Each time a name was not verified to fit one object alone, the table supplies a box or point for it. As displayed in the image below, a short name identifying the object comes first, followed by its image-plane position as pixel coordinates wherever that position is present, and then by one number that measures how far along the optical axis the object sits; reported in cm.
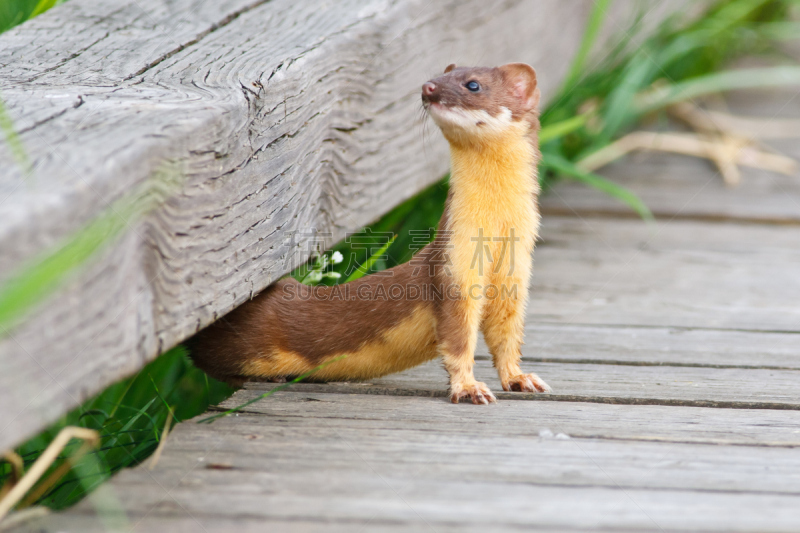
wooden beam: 333
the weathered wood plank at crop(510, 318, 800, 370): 350
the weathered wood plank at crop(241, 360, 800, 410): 345
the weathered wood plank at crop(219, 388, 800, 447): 341
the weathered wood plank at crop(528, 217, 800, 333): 357
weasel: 344
